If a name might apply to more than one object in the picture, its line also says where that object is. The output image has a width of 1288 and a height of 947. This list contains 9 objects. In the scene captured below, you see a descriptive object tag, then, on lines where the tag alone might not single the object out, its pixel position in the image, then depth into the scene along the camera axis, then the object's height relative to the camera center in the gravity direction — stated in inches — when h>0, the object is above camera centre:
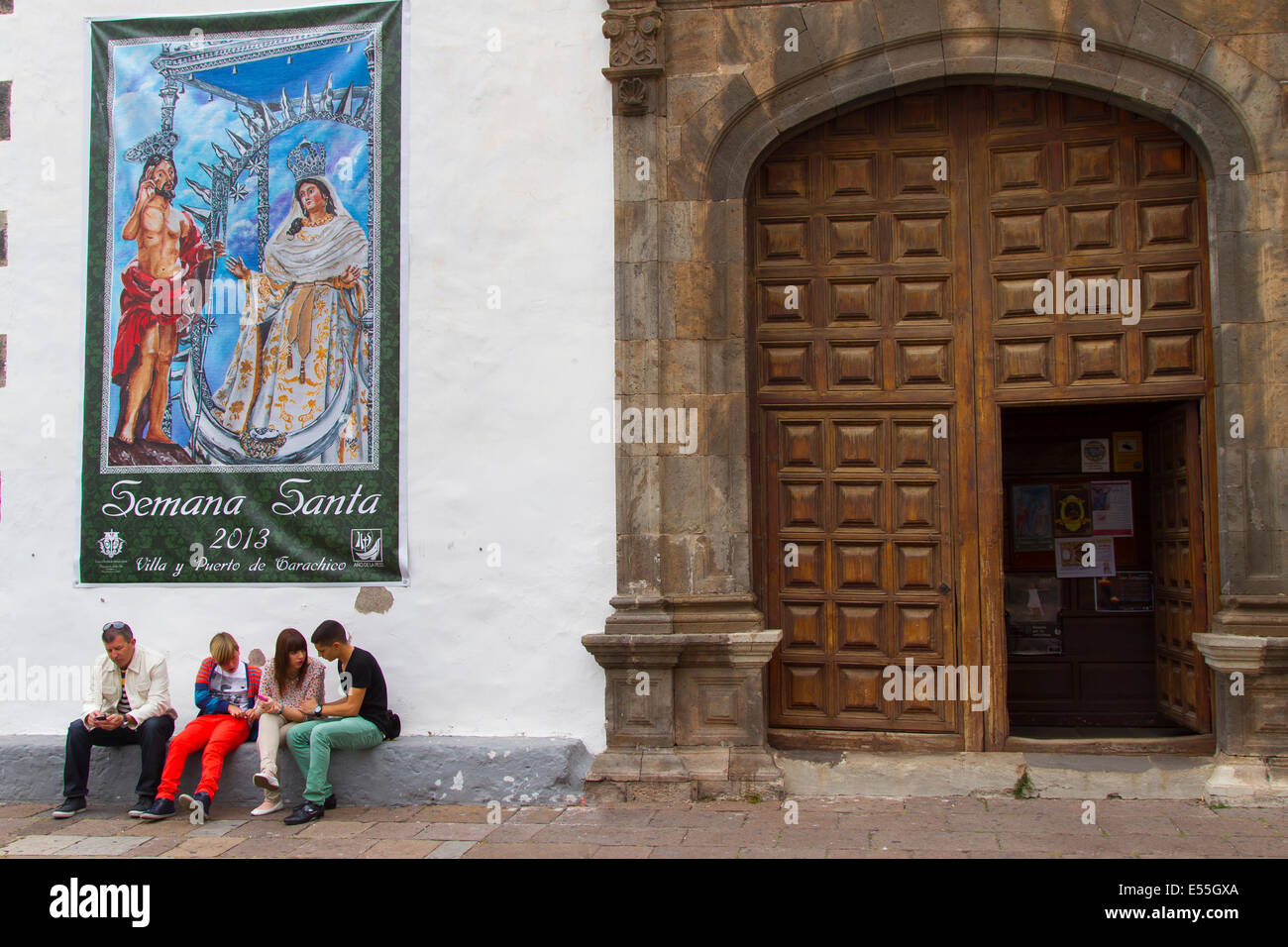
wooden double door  282.2 +44.2
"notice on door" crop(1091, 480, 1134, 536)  347.3 +5.6
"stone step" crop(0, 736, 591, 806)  275.6 -55.4
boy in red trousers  272.5 -43.1
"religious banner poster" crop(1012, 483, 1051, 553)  357.1 +3.6
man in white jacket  278.8 -41.4
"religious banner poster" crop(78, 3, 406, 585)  294.4 +59.1
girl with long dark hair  273.3 -37.7
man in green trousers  270.7 -42.7
